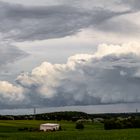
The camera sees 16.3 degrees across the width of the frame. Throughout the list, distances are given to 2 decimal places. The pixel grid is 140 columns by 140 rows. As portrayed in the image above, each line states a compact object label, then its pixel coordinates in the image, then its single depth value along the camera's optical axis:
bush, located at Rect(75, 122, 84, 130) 140.88
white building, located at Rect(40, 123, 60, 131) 140.31
